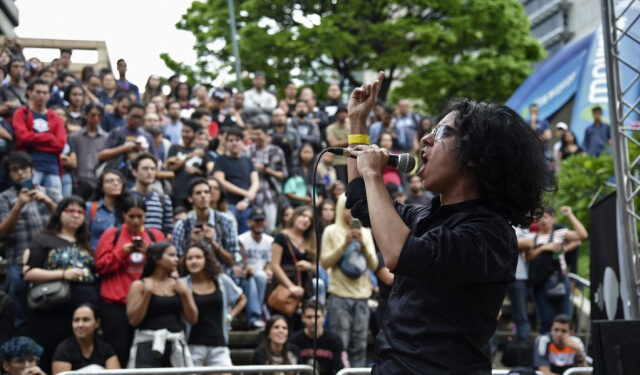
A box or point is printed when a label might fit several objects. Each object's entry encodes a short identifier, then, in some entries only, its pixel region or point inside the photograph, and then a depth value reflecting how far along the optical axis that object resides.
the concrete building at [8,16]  16.92
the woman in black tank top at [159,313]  6.98
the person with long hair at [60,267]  7.12
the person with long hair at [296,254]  8.73
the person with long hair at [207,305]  7.38
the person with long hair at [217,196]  9.25
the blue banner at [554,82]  21.01
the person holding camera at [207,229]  8.34
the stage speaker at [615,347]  4.43
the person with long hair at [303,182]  11.49
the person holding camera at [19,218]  7.46
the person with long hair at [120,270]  7.22
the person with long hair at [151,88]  13.77
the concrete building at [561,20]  39.31
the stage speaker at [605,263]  6.47
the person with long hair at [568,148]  14.78
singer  2.68
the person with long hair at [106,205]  8.16
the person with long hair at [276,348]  7.87
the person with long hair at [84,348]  6.78
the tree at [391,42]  26.00
